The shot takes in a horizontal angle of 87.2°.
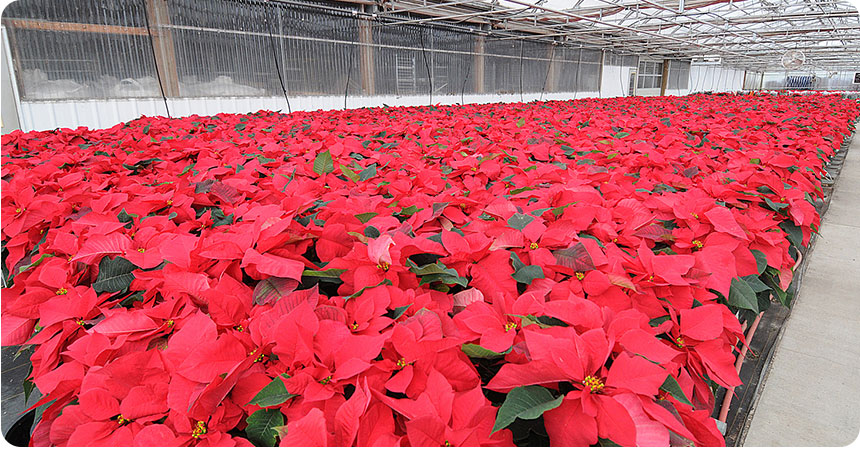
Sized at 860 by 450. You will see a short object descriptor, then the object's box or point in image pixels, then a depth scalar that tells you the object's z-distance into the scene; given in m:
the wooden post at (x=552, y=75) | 13.10
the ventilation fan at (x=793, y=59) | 10.76
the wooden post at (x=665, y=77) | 21.11
